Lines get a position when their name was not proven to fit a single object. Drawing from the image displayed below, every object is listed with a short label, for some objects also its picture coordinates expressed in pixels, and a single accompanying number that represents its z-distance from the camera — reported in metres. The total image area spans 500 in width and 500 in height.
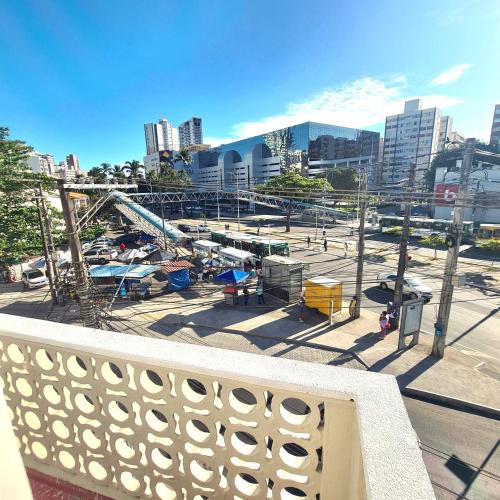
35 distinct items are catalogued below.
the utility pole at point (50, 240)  14.58
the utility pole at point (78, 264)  7.55
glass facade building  83.75
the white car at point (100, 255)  25.67
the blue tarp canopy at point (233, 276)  16.87
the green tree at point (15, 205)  13.02
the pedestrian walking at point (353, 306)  14.39
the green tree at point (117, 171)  61.93
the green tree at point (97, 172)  61.18
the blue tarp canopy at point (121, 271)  17.22
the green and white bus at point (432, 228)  34.56
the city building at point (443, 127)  111.88
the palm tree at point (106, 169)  63.91
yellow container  14.20
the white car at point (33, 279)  20.00
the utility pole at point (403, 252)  12.04
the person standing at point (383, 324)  12.83
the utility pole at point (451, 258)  10.19
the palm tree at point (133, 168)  62.38
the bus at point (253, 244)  25.66
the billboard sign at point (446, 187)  41.94
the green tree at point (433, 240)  30.76
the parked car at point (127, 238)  36.49
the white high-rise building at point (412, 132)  100.50
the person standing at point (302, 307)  14.55
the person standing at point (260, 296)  16.57
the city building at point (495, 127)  86.78
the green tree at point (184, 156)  69.38
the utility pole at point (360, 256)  13.30
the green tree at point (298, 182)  47.44
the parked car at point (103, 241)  31.30
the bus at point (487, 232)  32.16
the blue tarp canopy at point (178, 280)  18.73
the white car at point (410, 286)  16.83
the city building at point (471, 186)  39.03
